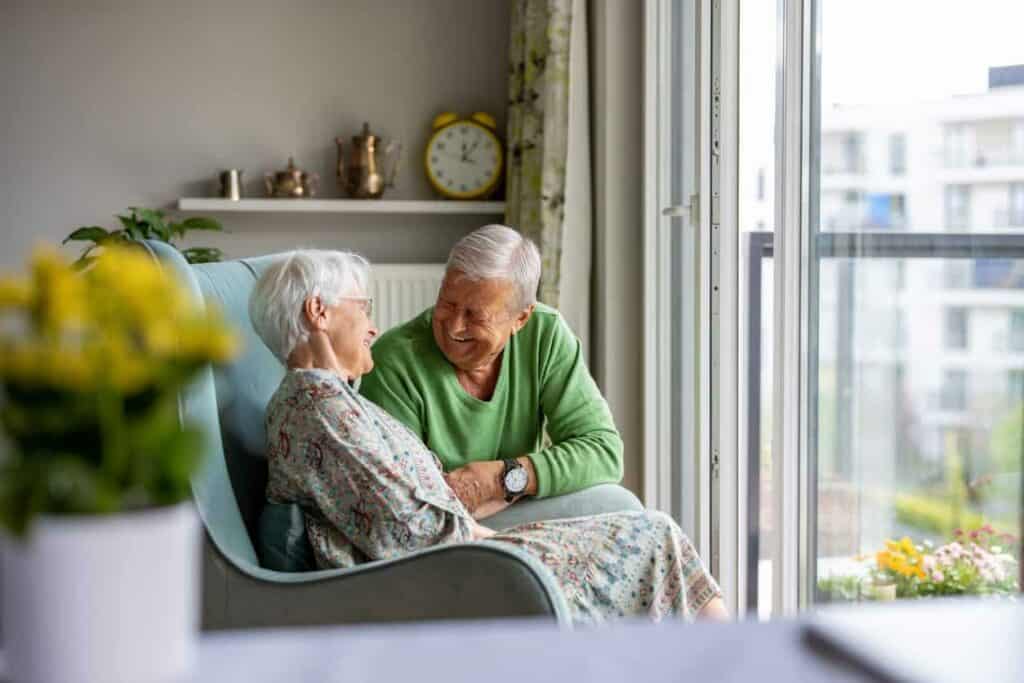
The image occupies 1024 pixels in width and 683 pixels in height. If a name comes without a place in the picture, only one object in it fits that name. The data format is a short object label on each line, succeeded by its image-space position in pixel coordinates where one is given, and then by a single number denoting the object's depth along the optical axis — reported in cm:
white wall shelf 420
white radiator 439
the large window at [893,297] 196
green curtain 373
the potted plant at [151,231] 337
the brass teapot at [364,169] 436
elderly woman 179
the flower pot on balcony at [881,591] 231
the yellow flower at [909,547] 222
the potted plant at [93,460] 60
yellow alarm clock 447
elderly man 227
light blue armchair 160
